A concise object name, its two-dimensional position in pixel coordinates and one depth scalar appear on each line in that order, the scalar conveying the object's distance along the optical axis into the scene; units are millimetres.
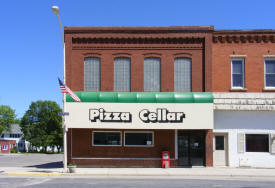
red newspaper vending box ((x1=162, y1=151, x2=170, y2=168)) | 19156
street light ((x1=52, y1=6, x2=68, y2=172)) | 17019
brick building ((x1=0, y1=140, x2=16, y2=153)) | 79488
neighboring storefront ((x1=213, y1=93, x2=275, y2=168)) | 19922
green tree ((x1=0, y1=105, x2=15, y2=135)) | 82625
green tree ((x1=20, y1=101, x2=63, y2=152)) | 76062
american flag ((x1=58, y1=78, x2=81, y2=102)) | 16800
